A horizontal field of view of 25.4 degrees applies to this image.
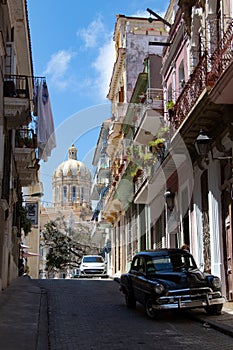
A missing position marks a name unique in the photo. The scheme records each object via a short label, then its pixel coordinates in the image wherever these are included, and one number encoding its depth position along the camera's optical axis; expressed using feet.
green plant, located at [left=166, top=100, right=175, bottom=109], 55.11
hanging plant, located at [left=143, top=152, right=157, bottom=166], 67.69
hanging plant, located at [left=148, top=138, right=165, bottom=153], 61.87
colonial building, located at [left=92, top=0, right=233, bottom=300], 42.75
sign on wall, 105.39
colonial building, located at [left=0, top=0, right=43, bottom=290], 50.49
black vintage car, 35.47
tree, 175.32
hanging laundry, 63.93
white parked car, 106.01
